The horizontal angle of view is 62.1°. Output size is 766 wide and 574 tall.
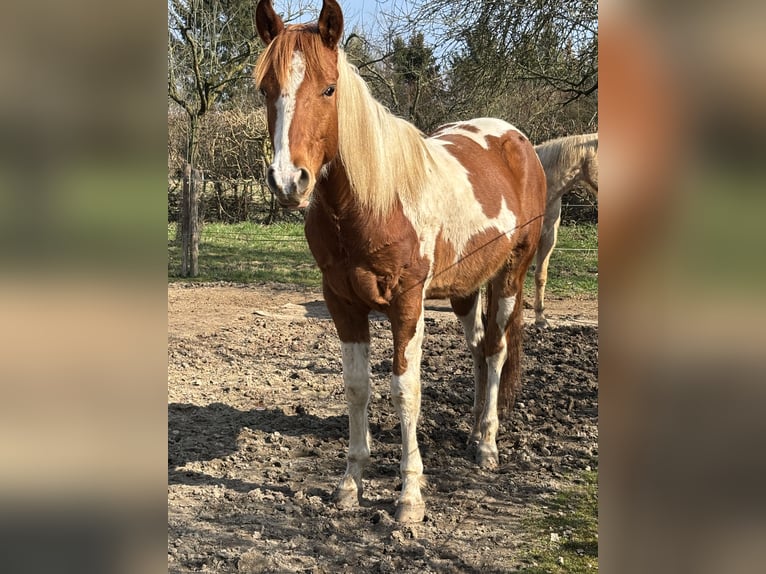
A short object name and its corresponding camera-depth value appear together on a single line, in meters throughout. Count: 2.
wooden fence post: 10.12
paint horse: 2.57
